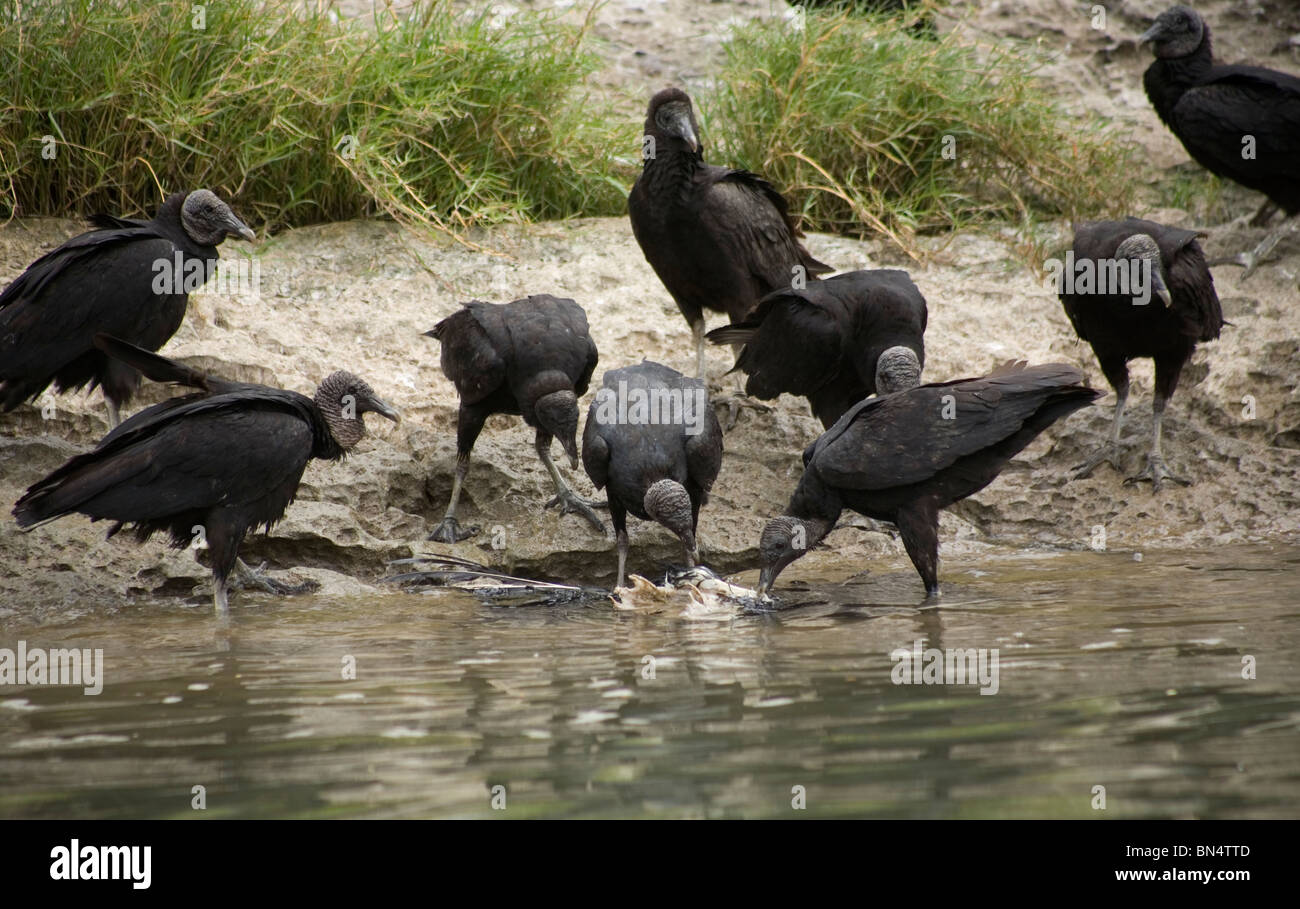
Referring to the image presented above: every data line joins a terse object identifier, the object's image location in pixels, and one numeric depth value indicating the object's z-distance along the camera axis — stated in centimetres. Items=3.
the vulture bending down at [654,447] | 939
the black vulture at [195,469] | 831
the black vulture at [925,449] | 864
